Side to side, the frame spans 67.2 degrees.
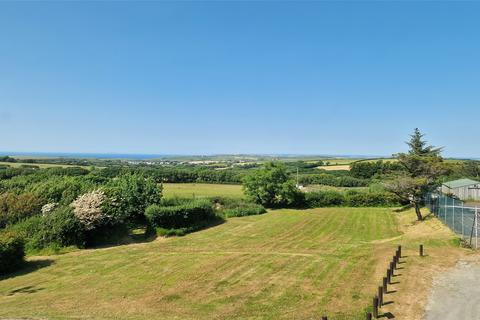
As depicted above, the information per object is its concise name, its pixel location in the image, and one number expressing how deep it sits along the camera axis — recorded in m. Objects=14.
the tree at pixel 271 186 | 53.50
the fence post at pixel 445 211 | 26.98
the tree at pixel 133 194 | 33.03
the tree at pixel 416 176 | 32.06
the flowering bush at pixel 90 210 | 28.91
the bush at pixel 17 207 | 31.33
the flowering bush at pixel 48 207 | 31.51
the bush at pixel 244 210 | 45.47
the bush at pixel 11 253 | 21.83
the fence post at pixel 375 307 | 11.47
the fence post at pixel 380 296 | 12.22
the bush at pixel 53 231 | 27.41
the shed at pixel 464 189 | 43.96
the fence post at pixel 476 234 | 19.88
